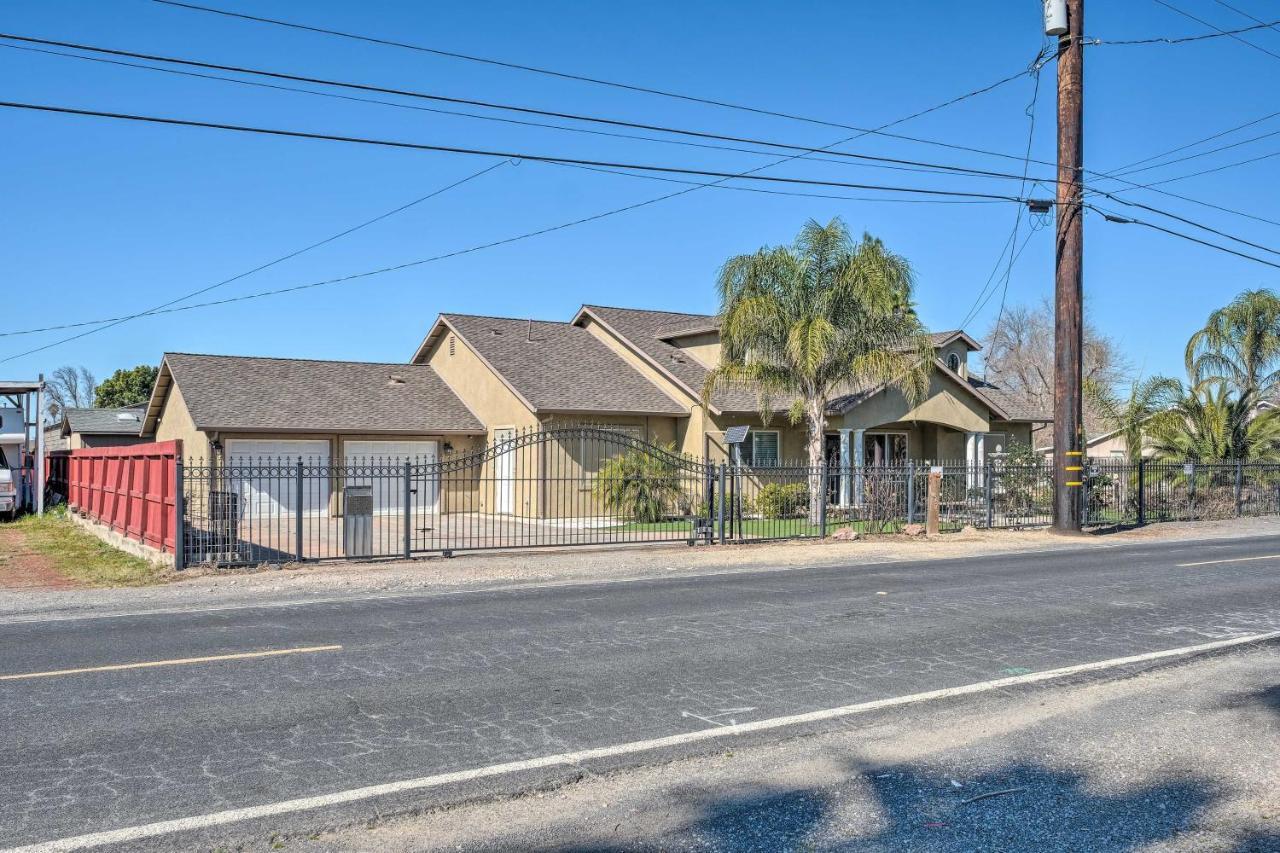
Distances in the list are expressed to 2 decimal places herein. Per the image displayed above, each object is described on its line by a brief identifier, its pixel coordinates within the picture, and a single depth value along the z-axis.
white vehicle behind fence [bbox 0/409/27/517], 29.09
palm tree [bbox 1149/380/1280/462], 29.05
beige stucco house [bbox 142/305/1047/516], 26.17
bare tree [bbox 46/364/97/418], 90.81
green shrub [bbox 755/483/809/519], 24.84
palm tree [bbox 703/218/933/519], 23.12
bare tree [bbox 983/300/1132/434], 59.88
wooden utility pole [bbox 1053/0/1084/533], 20.47
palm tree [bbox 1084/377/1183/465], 29.03
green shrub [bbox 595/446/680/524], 24.56
